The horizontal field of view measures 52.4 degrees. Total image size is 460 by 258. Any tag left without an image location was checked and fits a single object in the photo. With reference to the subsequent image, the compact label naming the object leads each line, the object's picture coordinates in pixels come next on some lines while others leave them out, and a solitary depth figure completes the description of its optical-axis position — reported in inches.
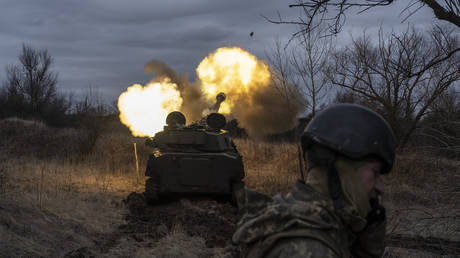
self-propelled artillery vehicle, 465.4
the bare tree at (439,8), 201.8
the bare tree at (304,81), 557.0
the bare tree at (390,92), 691.4
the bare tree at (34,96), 1770.4
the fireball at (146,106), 708.0
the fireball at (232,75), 800.9
